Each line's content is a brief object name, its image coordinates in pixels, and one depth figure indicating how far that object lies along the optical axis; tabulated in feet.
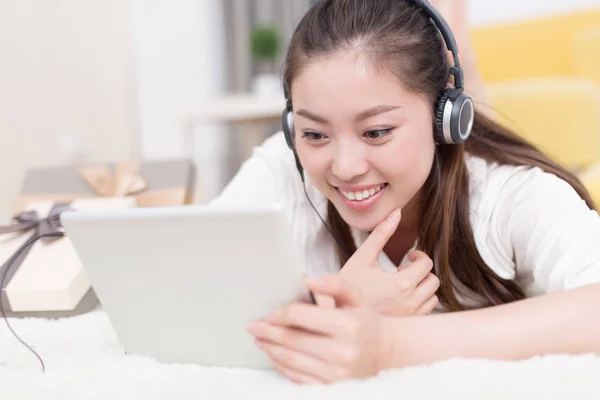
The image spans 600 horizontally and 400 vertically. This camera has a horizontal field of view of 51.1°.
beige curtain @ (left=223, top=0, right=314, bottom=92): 11.04
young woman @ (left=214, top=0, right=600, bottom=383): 2.00
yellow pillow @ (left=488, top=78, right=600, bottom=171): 6.79
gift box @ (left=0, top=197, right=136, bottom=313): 2.89
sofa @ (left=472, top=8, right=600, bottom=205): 6.81
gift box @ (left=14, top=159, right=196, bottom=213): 3.97
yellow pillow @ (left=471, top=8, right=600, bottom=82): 8.47
